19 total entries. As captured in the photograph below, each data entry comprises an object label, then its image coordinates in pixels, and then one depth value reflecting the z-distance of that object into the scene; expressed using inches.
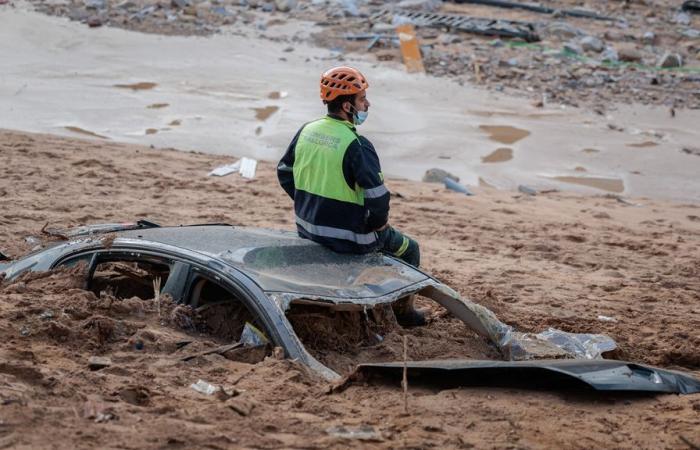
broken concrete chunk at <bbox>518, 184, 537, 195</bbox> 504.4
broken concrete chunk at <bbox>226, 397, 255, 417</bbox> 185.6
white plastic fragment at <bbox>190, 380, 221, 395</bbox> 196.5
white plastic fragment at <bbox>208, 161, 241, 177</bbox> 484.4
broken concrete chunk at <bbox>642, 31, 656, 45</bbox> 898.7
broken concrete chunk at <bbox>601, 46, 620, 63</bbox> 814.5
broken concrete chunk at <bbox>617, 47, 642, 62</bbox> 818.8
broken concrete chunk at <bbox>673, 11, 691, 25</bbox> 974.4
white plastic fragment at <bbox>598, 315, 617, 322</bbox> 316.8
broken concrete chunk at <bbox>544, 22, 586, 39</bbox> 877.2
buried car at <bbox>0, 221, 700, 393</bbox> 208.1
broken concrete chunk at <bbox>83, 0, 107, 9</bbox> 851.4
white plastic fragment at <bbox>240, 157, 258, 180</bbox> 486.2
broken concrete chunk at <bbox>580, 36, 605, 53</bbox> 840.9
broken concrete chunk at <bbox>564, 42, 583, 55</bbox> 826.2
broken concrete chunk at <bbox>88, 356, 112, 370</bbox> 203.0
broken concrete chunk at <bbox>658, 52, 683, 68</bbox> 805.9
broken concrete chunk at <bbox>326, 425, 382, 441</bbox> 179.2
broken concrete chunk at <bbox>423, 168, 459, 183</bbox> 512.4
